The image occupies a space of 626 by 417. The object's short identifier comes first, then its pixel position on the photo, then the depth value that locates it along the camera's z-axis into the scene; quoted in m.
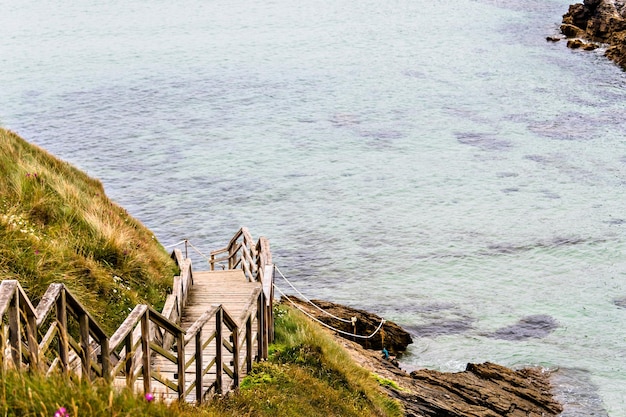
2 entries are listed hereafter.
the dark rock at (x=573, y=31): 75.94
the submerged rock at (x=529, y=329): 29.31
